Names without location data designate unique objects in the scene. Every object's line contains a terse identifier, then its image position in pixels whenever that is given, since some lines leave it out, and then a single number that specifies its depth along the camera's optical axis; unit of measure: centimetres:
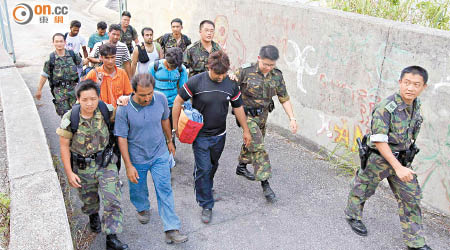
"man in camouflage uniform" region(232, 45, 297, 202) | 482
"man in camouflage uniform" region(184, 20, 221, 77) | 613
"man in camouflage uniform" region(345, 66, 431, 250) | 375
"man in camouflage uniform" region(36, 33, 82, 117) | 594
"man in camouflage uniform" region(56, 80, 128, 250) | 373
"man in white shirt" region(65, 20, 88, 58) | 790
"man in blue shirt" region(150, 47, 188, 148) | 515
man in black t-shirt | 432
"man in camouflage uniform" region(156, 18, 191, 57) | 732
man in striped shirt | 629
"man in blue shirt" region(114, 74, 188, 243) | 391
